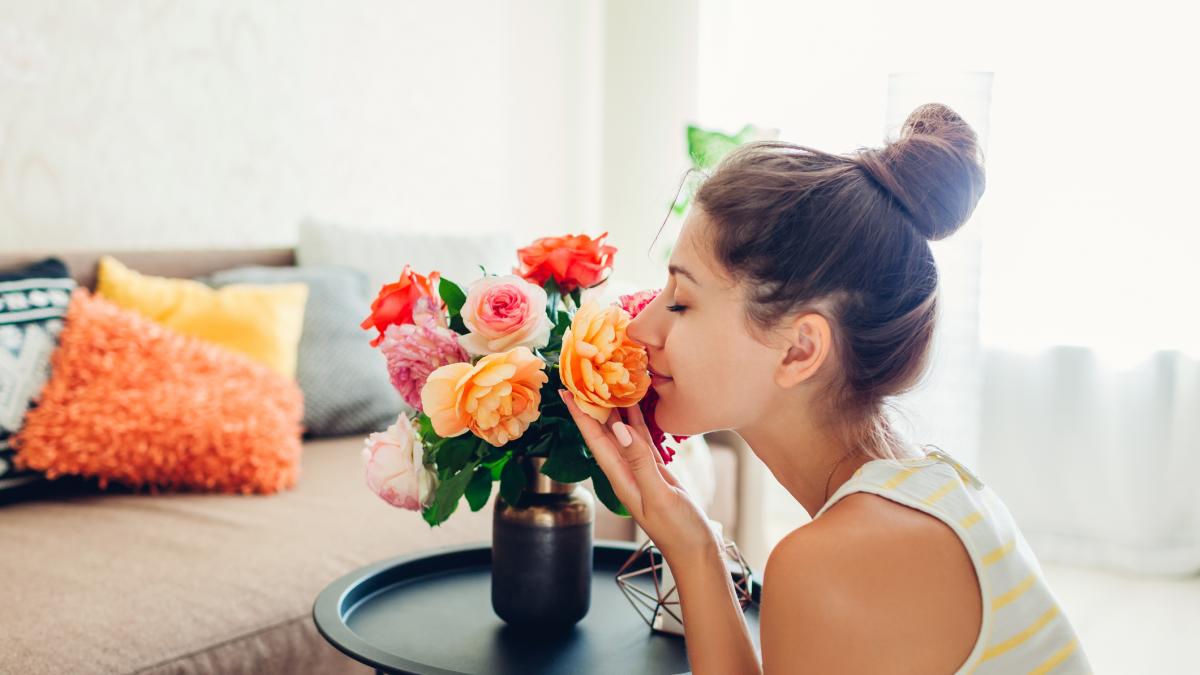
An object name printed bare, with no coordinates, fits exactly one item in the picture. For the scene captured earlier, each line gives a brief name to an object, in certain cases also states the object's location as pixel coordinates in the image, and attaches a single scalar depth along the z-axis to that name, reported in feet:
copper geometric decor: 4.05
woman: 3.04
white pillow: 8.80
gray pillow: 7.84
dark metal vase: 3.86
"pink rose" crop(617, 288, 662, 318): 3.80
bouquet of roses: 3.37
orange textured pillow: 6.12
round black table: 3.76
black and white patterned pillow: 6.02
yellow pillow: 7.07
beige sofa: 4.41
